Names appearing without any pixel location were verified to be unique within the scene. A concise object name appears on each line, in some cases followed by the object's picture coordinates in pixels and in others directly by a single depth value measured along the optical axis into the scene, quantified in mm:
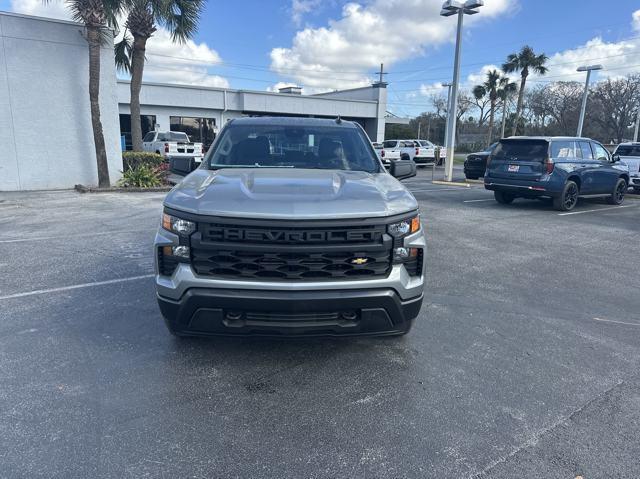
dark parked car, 18406
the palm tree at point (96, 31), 12235
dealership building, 12227
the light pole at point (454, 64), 16391
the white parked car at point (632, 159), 14930
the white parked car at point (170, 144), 19109
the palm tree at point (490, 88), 47875
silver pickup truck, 2795
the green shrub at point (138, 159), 14398
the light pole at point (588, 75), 22328
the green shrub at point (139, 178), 13867
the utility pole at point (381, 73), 46156
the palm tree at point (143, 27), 14166
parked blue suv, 10719
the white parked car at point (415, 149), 26219
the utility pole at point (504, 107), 49869
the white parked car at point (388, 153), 24281
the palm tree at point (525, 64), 37312
